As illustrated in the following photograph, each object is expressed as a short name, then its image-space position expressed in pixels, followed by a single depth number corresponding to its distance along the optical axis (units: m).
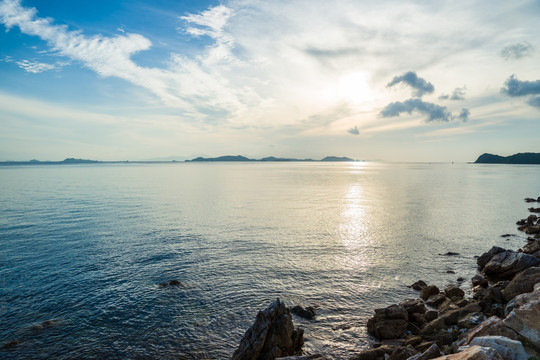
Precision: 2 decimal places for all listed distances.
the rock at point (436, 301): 22.16
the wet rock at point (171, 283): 25.28
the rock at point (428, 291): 23.24
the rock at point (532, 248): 31.61
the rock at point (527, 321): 11.42
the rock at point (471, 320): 17.42
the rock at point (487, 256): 29.48
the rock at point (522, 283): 19.75
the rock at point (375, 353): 15.28
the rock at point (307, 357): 13.68
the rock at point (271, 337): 15.09
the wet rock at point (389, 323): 17.88
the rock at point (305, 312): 20.60
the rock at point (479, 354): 8.66
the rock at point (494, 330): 11.91
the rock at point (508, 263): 25.33
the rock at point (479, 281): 24.52
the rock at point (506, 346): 9.27
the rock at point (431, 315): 19.33
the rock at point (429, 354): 11.99
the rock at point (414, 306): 19.84
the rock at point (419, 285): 25.02
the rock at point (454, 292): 22.92
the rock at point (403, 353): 13.98
